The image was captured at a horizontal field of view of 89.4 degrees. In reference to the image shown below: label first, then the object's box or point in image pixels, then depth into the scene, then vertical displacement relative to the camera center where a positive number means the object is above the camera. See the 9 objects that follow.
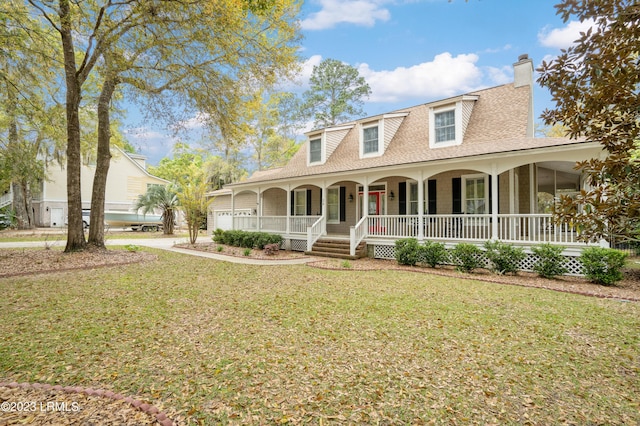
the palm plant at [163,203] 23.88 +1.09
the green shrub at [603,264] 7.93 -1.26
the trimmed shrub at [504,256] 9.20 -1.20
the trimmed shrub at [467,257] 9.84 -1.30
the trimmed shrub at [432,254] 10.41 -1.26
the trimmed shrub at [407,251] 10.86 -1.23
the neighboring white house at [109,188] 28.78 +2.86
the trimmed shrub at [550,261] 8.66 -1.28
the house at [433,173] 10.05 +1.59
